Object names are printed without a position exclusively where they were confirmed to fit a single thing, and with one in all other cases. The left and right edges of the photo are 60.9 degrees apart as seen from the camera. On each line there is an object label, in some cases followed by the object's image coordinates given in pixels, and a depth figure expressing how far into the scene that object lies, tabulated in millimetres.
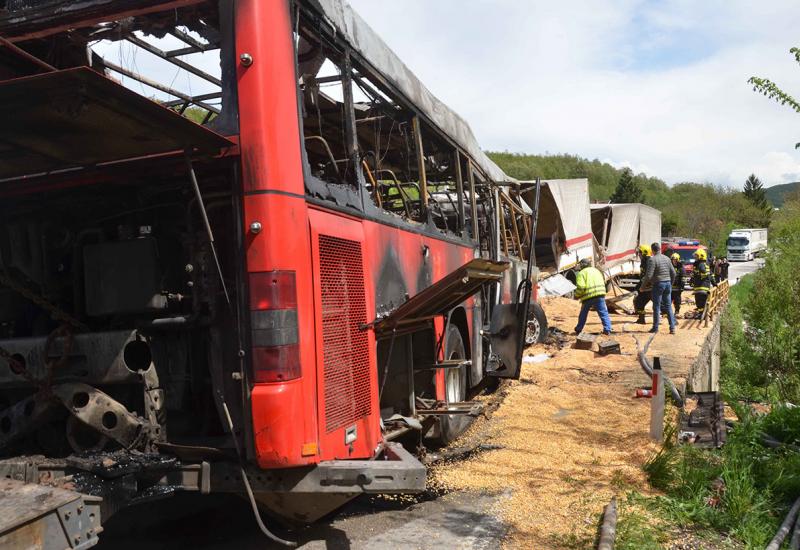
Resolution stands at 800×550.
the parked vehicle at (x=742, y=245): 48406
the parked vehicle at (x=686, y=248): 33753
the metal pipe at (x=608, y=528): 3924
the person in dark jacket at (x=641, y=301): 14807
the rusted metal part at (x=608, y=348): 11099
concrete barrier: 10039
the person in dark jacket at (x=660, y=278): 12719
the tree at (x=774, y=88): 7337
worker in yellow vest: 12211
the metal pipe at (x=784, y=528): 4359
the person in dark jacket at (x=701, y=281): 15641
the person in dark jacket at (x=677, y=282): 16266
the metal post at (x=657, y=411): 6114
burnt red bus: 3457
